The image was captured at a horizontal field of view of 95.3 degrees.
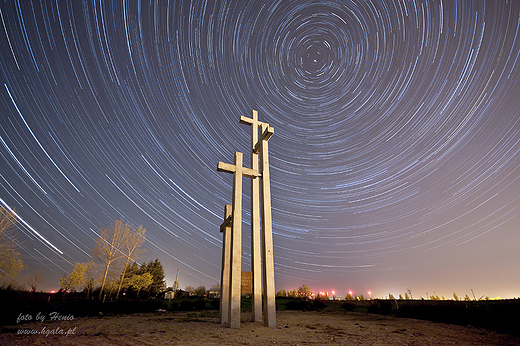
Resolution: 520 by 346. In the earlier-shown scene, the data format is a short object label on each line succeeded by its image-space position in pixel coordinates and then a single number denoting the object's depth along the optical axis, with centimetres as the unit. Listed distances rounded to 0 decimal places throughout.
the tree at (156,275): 3962
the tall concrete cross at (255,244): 870
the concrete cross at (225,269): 910
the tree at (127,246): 2330
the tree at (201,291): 5934
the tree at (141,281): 2923
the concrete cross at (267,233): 809
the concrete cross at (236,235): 743
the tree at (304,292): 2518
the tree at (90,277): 2223
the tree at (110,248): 2134
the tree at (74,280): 2528
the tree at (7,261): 1822
